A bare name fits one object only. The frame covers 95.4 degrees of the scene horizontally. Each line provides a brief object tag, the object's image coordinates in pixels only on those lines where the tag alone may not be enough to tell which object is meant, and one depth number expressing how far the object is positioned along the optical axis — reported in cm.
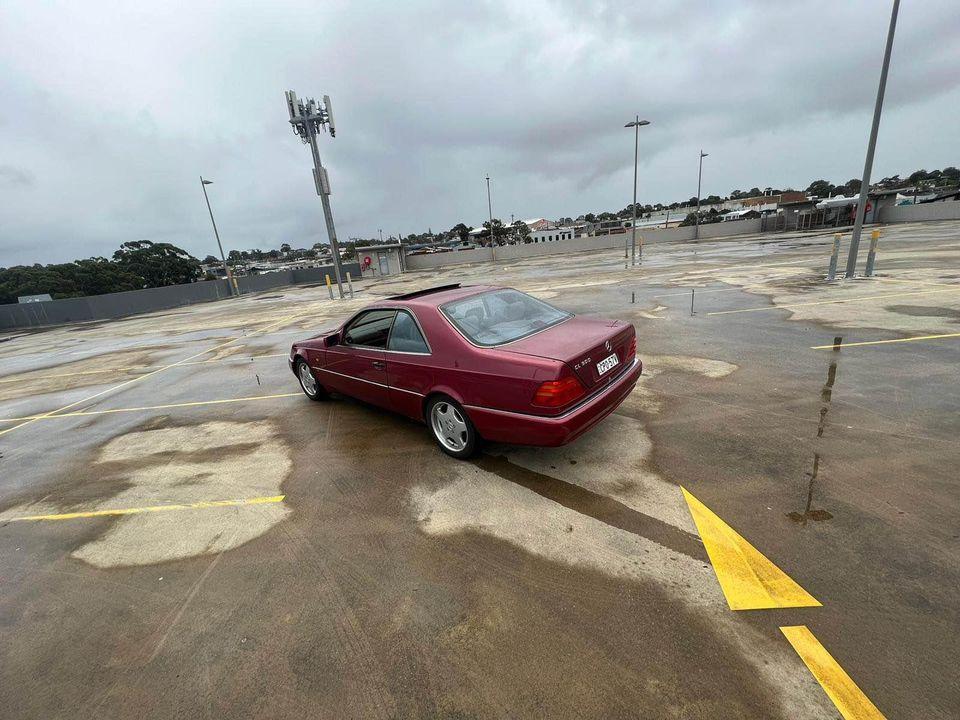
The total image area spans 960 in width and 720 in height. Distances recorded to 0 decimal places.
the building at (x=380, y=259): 4247
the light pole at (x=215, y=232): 3264
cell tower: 2083
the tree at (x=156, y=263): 4952
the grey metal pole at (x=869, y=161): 1077
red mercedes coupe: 350
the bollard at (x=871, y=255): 1169
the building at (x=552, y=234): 8762
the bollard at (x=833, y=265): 1229
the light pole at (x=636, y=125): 2662
